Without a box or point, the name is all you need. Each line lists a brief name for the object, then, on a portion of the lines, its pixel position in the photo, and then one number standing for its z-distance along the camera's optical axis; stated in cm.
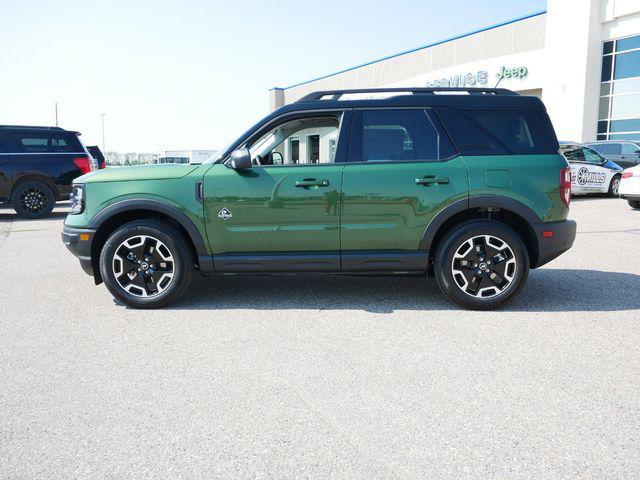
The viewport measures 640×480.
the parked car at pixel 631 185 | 1211
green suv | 477
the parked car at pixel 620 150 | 1783
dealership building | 2473
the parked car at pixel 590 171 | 1603
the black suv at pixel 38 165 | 1257
